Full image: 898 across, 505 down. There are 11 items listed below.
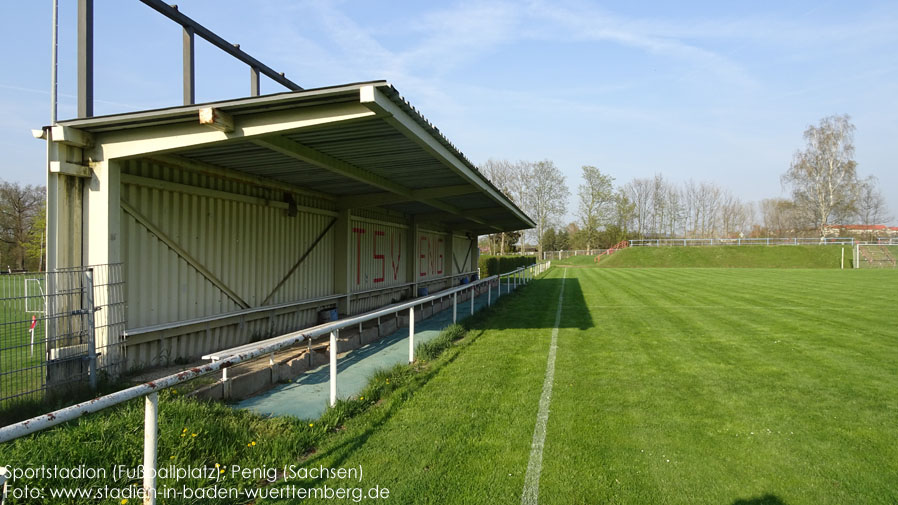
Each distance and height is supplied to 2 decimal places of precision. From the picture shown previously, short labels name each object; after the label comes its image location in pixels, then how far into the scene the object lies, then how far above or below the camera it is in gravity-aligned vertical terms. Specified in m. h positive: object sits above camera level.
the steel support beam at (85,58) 5.50 +2.27
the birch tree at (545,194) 54.31 +6.16
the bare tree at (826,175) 49.16 +7.60
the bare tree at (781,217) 57.03 +4.07
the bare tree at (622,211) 59.91 +4.61
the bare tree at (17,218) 35.31 +2.29
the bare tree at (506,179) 54.53 +7.99
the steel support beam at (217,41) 6.80 +3.62
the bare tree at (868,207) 57.12 +4.79
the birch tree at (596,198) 58.91 +6.09
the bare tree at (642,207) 69.38 +5.79
